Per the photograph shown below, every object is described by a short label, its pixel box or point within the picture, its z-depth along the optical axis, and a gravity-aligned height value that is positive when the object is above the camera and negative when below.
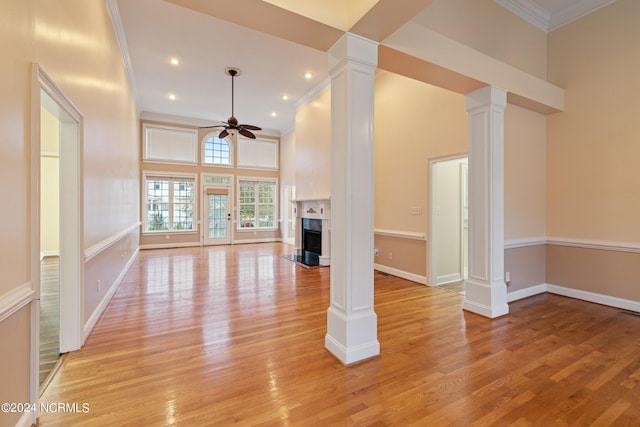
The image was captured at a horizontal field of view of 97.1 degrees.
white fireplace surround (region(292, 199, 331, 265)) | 6.27 -0.02
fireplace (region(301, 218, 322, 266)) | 6.56 -0.66
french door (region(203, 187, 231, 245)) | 9.51 -0.06
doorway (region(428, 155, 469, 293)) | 4.55 -0.17
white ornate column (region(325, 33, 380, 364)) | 2.38 +0.12
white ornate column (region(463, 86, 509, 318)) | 3.34 +0.20
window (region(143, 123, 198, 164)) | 8.70 +2.22
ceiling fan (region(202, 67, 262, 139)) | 5.71 +1.83
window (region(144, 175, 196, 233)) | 8.80 +0.36
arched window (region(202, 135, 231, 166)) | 9.52 +2.15
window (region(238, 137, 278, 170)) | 9.96 +2.20
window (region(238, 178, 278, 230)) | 10.07 +0.41
